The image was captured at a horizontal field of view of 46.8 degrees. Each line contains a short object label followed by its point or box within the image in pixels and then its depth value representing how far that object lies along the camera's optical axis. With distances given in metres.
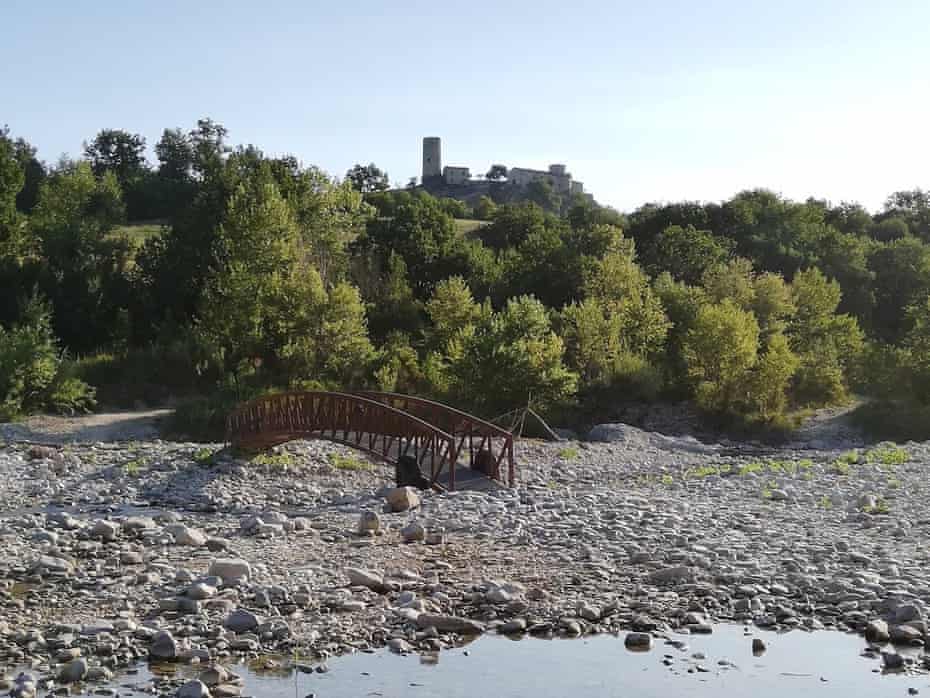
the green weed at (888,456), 33.03
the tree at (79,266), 51.75
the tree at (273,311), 46.38
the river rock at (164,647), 13.16
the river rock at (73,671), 12.34
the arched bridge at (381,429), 26.56
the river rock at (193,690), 11.73
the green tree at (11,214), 56.16
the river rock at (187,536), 19.88
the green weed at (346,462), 30.22
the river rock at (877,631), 13.88
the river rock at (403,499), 23.47
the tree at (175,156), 84.31
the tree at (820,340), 48.25
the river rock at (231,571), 16.45
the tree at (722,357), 45.31
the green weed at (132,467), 29.05
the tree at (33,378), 39.62
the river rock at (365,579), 16.21
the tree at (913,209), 82.75
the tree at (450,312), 48.66
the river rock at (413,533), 20.08
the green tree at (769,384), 45.09
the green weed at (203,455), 29.80
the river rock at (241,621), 14.22
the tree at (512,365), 41.12
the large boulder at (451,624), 14.38
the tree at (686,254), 62.84
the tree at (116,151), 89.80
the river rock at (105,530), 20.31
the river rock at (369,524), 20.64
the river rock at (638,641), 13.84
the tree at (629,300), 49.88
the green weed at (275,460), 29.17
